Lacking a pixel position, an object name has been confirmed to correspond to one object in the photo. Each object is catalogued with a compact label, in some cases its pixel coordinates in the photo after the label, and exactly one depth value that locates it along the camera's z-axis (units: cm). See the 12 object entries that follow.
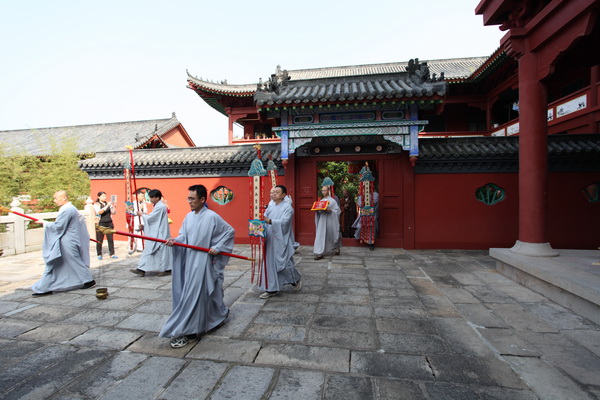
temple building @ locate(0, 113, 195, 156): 2080
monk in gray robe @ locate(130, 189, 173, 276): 581
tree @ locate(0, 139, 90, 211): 1158
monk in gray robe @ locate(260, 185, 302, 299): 451
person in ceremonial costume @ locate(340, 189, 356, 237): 1162
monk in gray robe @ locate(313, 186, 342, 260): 709
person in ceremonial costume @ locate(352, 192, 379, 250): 816
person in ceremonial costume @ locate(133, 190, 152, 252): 734
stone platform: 370
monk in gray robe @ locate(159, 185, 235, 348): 309
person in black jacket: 691
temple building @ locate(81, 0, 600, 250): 599
